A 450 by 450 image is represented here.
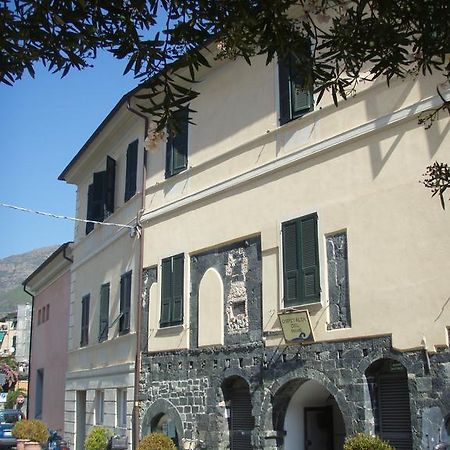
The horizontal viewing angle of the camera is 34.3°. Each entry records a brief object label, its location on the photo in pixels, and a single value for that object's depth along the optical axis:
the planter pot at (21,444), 21.48
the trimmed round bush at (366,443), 9.92
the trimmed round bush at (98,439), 16.58
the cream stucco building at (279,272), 10.40
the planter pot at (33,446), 21.06
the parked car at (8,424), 26.66
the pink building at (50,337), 23.50
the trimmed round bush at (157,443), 13.64
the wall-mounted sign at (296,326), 11.53
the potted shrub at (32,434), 21.12
